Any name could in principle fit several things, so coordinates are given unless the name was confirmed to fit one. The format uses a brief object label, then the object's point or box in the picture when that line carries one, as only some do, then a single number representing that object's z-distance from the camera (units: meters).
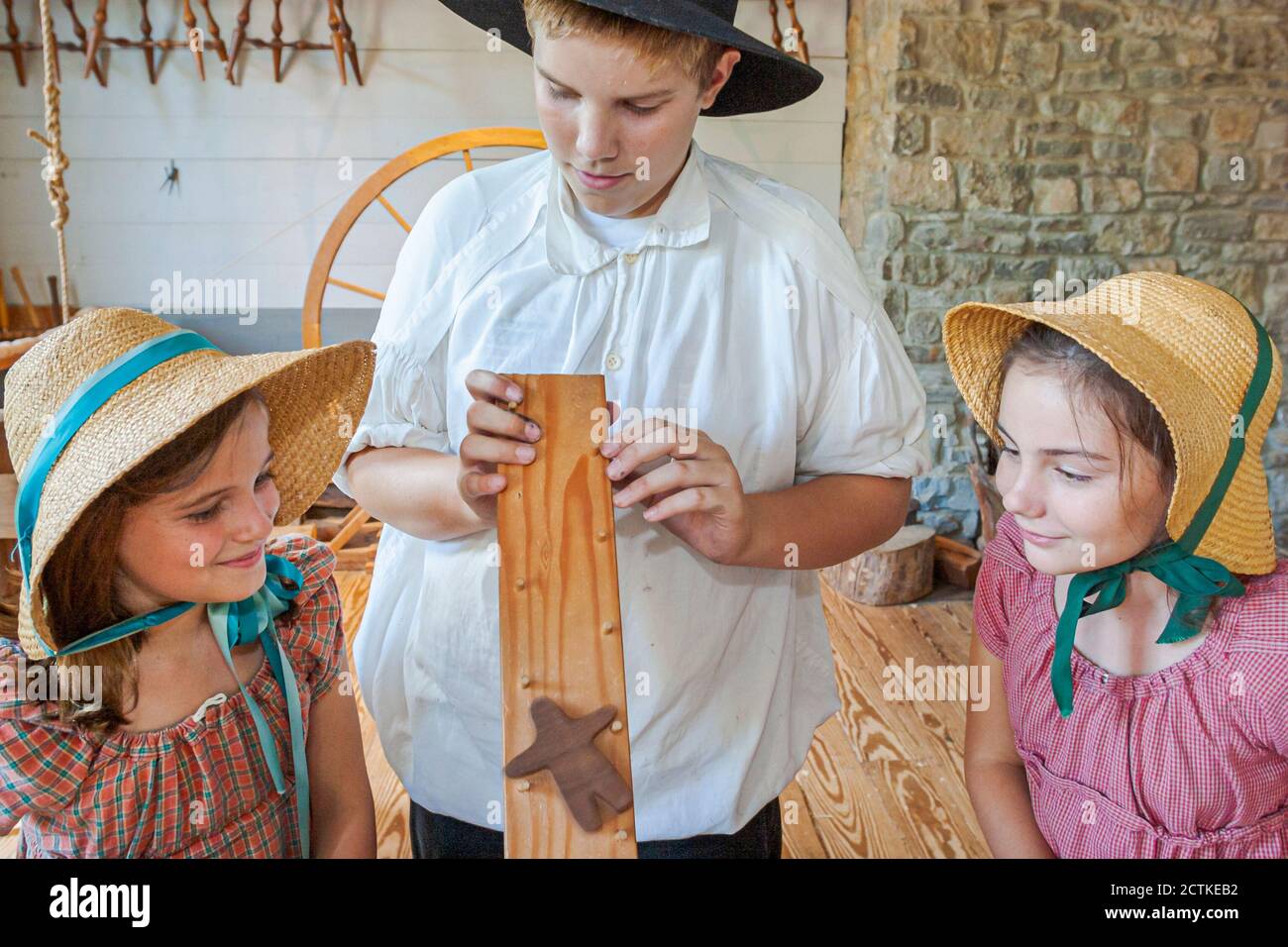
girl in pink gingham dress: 0.82
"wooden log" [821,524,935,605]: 3.22
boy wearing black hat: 0.95
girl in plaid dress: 0.81
